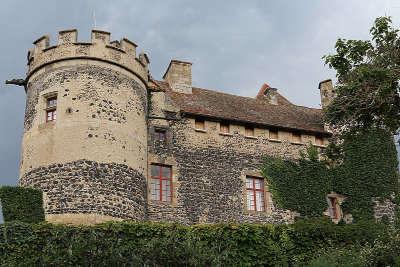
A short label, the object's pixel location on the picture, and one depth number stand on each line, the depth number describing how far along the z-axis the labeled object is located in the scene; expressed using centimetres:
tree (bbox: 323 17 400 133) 2180
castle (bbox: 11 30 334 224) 2166
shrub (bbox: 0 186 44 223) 2069
